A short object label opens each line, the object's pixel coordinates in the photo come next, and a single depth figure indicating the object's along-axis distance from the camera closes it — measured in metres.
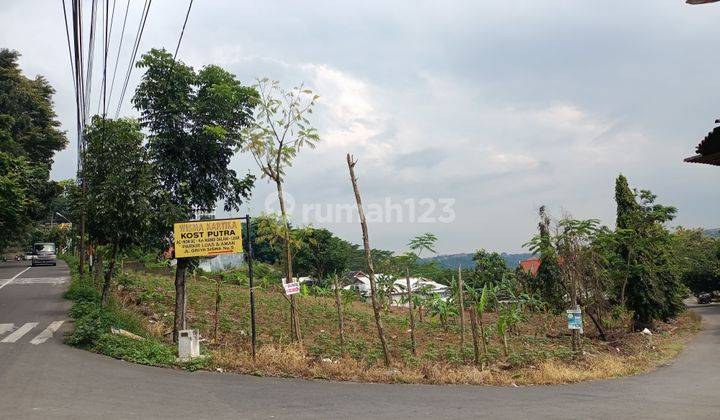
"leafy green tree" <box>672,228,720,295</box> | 53.56
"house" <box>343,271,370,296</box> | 70.41
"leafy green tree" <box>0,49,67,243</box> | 34.22
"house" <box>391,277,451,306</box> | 21.37
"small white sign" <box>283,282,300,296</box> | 12.66
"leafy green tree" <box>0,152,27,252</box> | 20.62
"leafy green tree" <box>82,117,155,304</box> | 15.89
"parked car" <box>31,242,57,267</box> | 45.00
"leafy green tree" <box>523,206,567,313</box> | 20.02
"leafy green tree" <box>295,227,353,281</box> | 62.81
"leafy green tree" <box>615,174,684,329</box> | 25.77
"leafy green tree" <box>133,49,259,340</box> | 14.92
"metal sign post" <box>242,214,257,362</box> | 12.05
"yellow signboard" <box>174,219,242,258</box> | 12.90
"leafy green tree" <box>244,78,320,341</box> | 13.95
